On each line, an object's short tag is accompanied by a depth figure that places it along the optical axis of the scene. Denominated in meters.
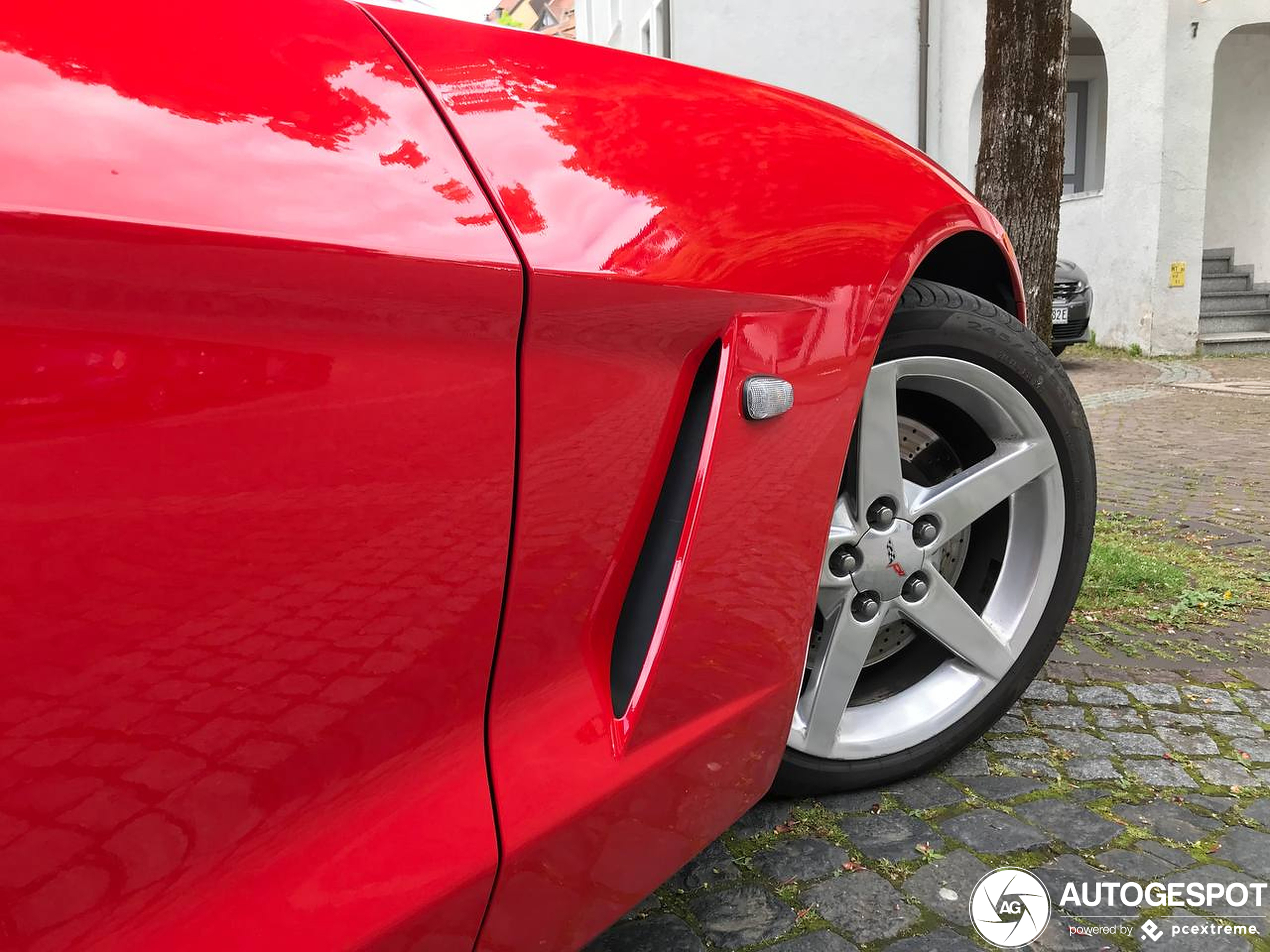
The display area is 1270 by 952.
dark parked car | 8.98
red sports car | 0.69
